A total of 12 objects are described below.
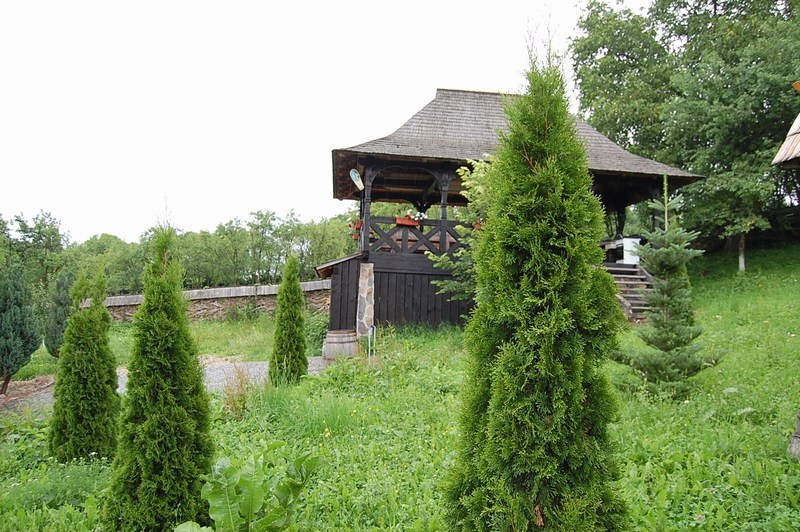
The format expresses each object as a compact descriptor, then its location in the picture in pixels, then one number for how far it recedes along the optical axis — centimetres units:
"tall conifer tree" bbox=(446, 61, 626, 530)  189
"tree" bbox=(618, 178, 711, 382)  475
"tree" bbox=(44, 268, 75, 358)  1020
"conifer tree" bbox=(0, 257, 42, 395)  779
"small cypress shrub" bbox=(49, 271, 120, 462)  423
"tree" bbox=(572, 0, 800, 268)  1174
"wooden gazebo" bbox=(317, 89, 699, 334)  1006
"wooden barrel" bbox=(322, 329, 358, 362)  926
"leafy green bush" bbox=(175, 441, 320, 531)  221
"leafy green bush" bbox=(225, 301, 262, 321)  1446
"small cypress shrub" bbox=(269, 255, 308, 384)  645
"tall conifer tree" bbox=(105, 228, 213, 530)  262
